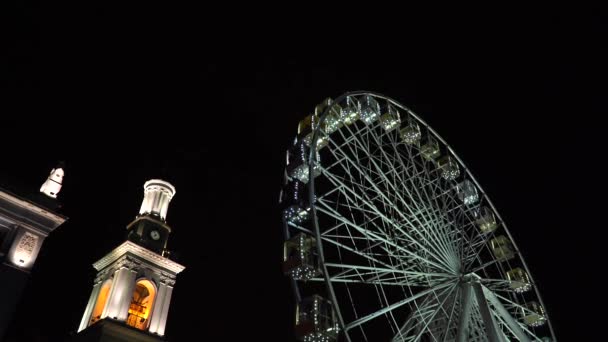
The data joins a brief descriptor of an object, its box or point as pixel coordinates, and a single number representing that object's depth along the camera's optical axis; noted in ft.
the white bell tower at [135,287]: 107.24
